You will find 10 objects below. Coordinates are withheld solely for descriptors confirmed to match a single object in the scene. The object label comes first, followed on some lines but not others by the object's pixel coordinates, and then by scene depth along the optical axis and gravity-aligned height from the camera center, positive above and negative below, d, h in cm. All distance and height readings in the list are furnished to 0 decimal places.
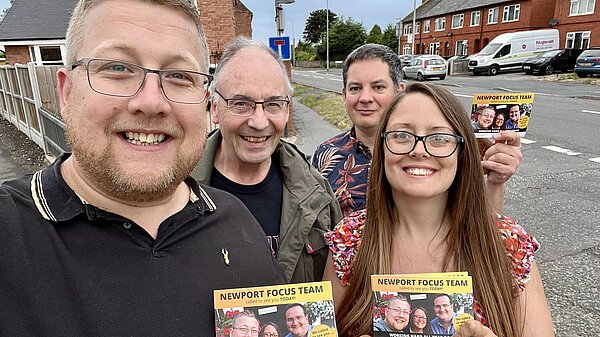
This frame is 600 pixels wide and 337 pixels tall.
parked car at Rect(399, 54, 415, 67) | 3089 -2
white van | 3027 +31
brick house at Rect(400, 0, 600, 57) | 3281 +313
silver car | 2755 -64
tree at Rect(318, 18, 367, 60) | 5972 +333
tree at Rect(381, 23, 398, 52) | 5903 +313
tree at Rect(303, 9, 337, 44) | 7300 +664
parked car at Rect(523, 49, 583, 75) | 2666 -55
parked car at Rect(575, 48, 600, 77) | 2236 -61
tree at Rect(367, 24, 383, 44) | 6136 +384
